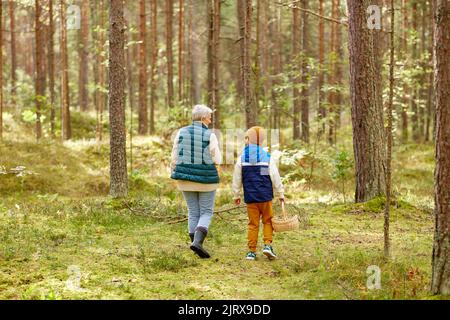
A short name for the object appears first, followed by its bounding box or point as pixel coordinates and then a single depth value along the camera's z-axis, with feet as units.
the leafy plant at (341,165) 43.34
